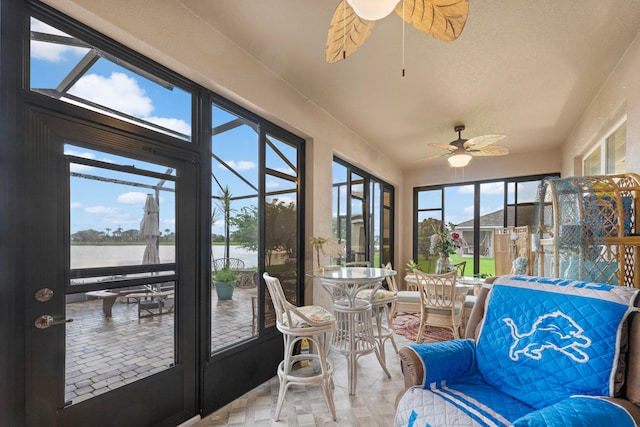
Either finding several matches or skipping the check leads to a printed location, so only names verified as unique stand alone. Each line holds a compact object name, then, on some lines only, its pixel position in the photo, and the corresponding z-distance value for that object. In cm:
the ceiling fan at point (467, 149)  360
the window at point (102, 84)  147
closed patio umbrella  189
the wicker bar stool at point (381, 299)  290
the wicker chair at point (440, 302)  345
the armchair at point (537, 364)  119
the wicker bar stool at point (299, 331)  215
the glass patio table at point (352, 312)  251
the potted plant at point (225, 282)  238
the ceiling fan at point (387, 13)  116
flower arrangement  411
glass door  143
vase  404
